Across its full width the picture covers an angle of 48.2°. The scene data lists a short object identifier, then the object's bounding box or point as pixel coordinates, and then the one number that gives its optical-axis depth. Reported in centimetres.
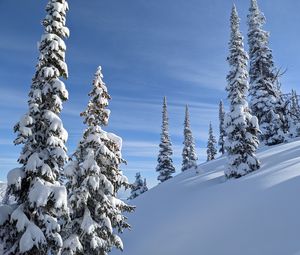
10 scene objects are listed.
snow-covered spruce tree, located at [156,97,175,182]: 5647
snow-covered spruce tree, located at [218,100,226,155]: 7275
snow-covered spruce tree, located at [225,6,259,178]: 2770
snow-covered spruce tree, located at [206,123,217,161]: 7894
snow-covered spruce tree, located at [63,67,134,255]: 1752
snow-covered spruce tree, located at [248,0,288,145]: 3975
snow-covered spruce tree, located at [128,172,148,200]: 6097
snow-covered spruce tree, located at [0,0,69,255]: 1356
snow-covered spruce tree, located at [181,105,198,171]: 6156
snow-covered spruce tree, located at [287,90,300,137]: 4303
